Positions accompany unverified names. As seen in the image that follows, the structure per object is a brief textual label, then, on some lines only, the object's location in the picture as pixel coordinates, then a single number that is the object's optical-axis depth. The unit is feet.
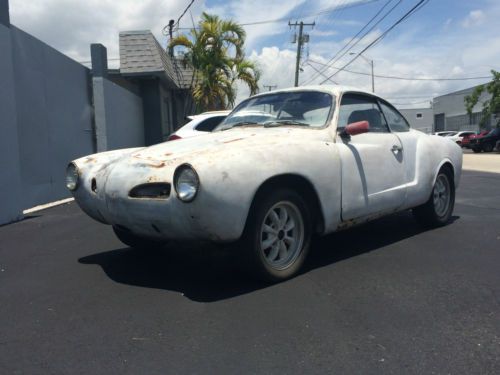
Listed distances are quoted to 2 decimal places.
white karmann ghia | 11.13
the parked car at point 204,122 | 29.30
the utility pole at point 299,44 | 127.13
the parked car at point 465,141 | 107.97
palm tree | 59.16
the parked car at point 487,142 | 93.91
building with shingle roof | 53.62
